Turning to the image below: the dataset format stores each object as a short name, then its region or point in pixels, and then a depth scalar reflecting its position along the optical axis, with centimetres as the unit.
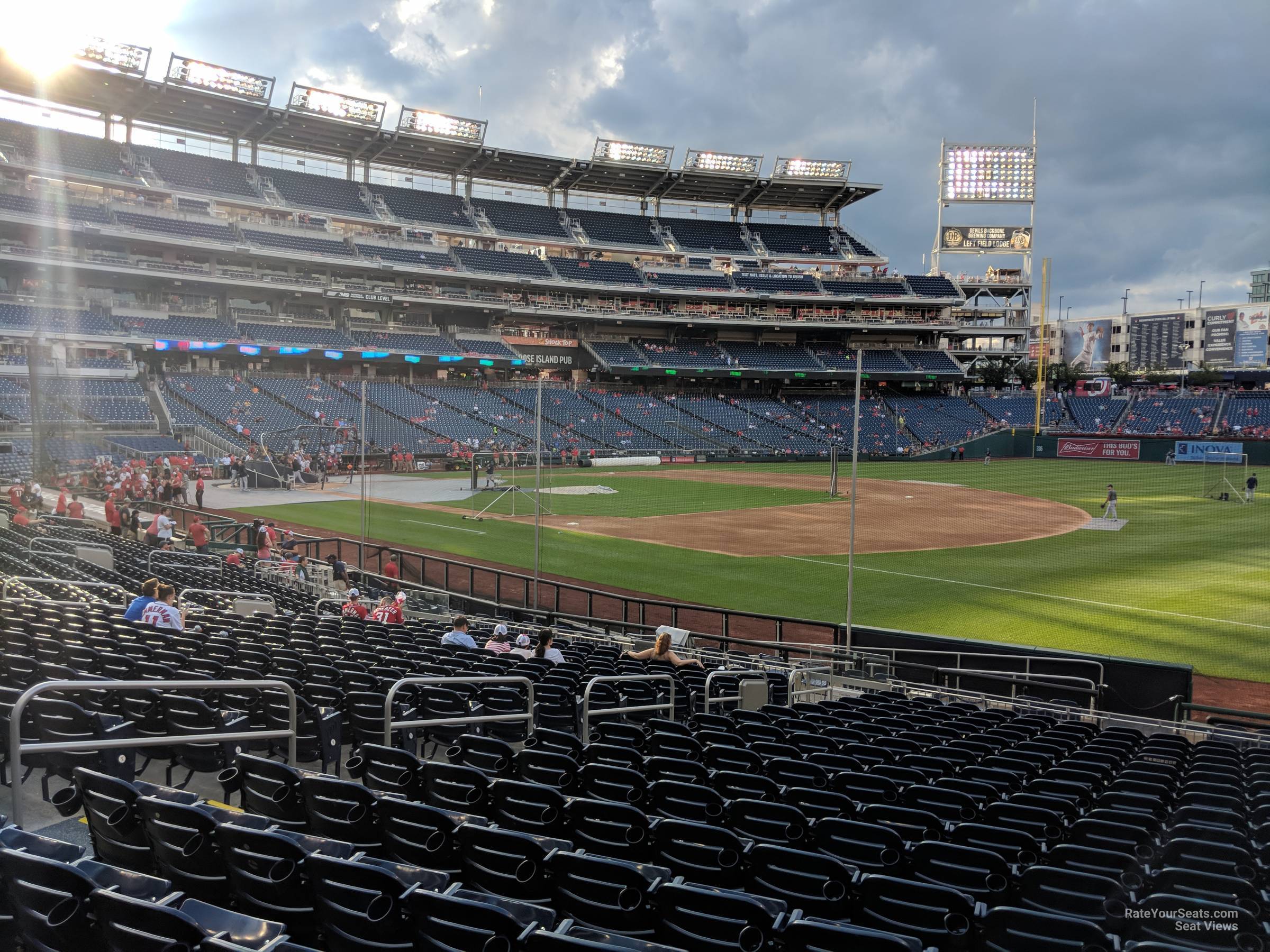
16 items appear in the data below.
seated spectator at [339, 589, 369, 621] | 1510
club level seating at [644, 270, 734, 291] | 8119
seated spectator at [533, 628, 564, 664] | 1113
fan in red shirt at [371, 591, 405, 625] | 1462
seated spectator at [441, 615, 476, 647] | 1167
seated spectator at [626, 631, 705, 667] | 1134
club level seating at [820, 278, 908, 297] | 8575
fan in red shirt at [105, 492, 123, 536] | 2427
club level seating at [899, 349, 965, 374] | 8519
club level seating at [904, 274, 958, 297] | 8800
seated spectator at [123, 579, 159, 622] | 1078
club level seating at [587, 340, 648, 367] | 7906
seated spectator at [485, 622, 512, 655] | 1213
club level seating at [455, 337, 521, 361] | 7212
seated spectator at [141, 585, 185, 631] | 1034
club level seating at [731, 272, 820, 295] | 8331
